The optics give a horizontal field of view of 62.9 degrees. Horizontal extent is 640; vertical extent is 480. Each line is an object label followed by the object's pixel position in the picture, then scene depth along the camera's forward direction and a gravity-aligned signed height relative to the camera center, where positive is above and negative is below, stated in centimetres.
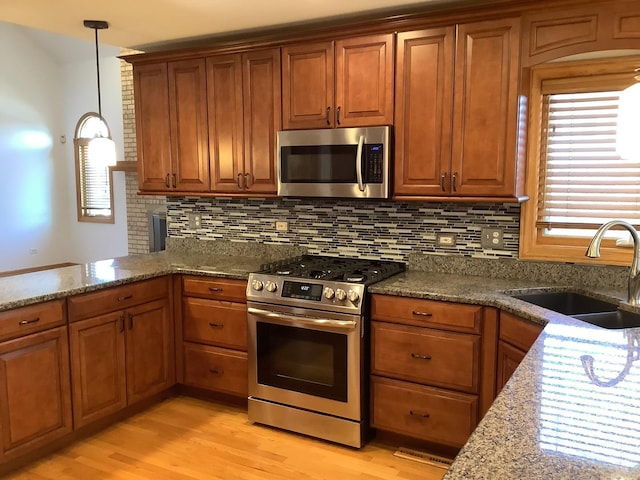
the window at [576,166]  275 +13
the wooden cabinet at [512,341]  230 -69
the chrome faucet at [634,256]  215 -28
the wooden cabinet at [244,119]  330 +45
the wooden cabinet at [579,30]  241 +76
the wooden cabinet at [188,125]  354 +44
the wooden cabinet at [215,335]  325 -93
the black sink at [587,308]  232 -57
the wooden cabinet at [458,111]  267 +41
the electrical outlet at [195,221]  402 -24
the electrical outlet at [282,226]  366 -26
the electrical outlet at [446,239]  314 -30
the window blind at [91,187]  825 +3
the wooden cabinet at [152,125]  367 +46
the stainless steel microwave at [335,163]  294 +16
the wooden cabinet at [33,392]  248 -100
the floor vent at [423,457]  273 -142
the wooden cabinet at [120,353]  284 -97
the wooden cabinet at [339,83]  294 +62
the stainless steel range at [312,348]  279 -88
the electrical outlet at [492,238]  301 -28
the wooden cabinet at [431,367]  260 -91
